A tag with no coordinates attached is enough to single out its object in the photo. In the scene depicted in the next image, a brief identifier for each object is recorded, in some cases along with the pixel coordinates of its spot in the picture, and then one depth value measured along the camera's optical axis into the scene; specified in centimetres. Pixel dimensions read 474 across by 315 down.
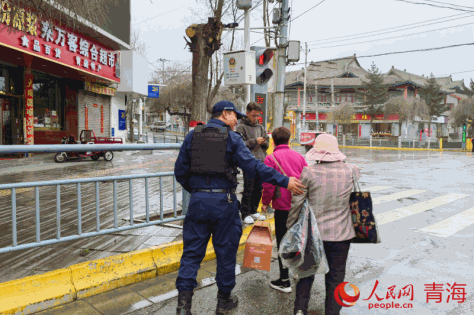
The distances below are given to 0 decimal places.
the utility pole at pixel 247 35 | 807
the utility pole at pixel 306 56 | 3903
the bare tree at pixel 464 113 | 3903
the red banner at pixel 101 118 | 2122
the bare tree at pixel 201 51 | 808
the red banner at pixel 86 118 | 1920
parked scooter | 1252
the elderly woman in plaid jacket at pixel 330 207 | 275
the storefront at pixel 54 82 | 1299
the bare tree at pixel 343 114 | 4253
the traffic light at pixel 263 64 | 774
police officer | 282
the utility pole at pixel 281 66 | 909
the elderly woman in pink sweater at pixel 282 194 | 347
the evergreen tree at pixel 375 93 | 4256
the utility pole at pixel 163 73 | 4655
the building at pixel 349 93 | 4578
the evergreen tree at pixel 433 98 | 4647
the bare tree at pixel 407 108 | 4028
